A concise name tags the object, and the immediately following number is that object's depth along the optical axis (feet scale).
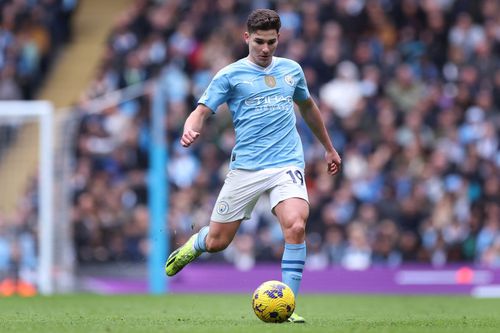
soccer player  64.39
